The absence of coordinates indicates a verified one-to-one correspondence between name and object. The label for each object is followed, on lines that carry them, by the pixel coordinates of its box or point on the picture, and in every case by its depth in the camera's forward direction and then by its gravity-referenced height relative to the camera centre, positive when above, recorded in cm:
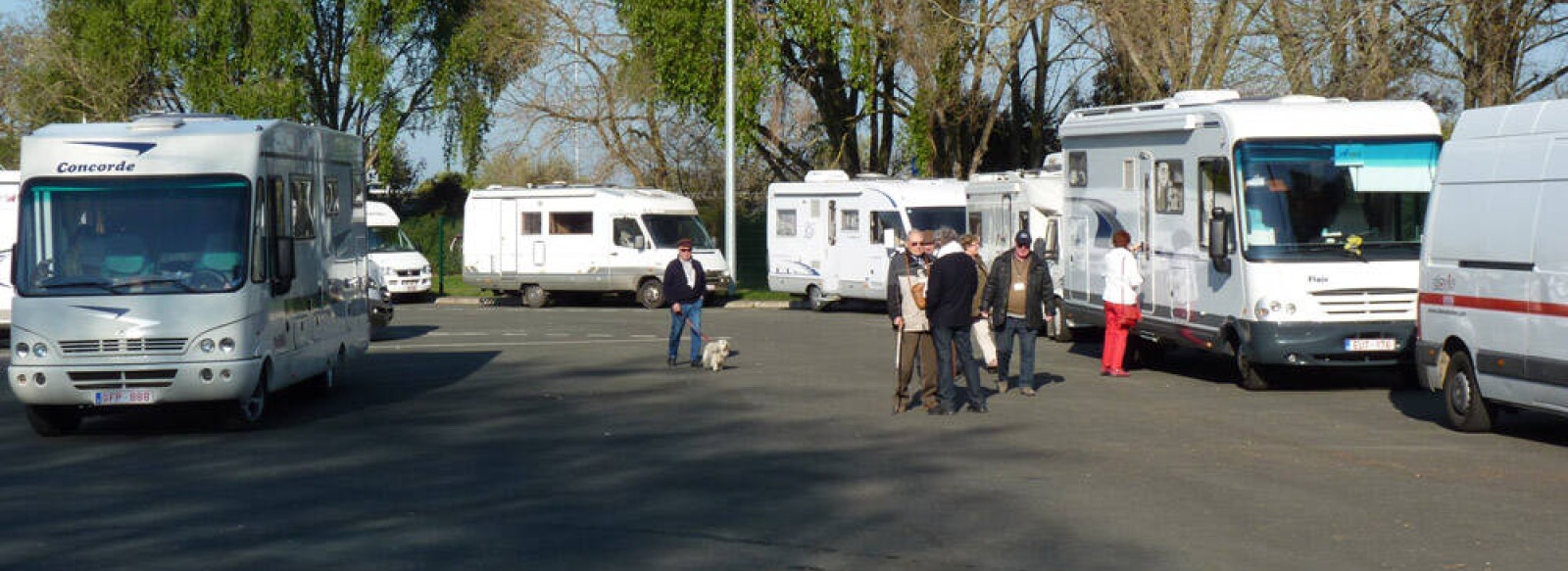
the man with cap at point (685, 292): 2222 -47
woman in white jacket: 2019 -39
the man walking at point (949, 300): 1620 -44
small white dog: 2164 -124
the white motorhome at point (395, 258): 4178 -4
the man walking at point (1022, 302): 1858 -52
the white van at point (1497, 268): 1352 -16
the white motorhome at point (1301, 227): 1797 +24
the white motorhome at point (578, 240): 3900 +34
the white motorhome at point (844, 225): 3384 +55
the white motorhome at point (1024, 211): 2664 +66
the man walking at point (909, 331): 1650 -74
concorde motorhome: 1481 -10
